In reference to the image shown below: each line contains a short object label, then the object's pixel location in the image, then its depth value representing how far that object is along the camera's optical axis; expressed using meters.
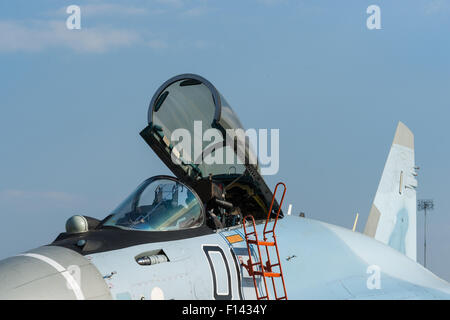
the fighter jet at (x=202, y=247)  10.82
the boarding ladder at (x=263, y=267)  13.14
